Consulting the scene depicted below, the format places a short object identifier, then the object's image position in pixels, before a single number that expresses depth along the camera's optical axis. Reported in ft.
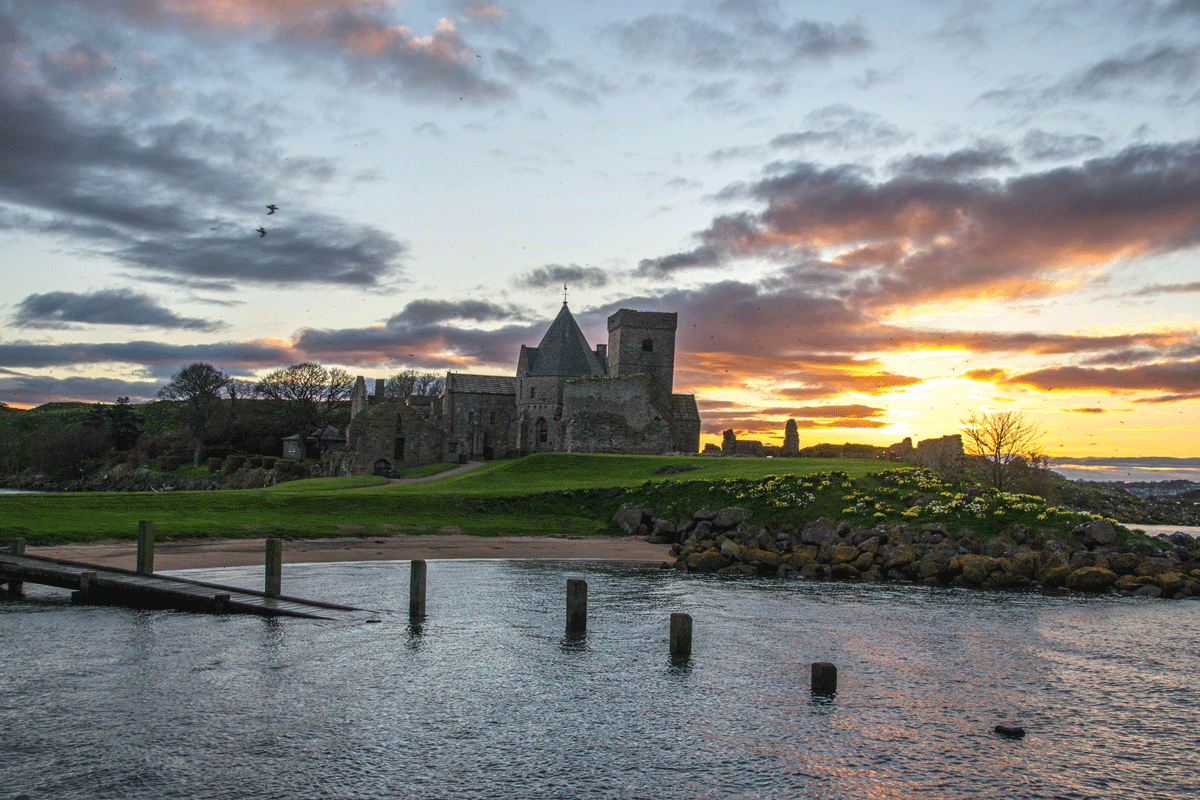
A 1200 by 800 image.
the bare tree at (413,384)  328.21
